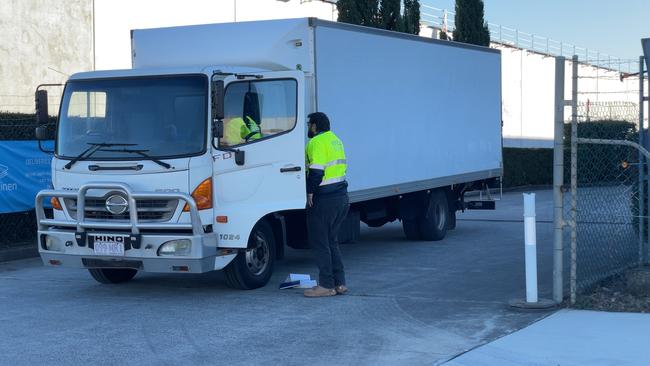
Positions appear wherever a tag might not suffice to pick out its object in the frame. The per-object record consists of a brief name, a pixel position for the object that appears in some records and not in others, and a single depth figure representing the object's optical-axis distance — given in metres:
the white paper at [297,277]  10.87
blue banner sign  14.21
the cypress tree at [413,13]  23.75
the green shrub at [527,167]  30.92
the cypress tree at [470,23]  29.61
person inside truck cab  10.17
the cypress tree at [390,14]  22.53
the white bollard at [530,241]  9.06
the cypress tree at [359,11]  22.16
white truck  9.82
